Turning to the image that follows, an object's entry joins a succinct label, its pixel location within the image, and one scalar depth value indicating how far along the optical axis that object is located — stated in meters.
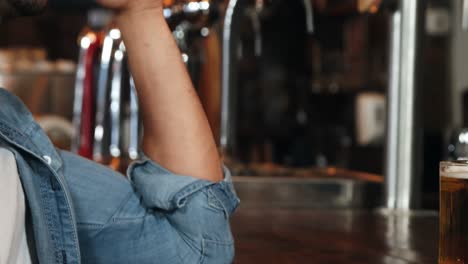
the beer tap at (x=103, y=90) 3.26
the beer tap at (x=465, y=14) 2.12
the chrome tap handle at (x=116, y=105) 3.34
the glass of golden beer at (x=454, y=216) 1.39
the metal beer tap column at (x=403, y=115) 2.27
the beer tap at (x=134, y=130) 3.35
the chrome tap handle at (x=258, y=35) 2.23
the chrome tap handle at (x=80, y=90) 4.11
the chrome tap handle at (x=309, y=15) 2.11
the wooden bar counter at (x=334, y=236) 1.53
